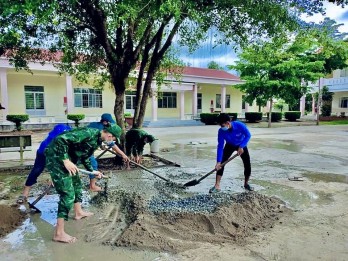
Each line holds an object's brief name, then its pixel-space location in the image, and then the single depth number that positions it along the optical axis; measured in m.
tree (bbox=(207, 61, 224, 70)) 49.88
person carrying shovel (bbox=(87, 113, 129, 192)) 4.49
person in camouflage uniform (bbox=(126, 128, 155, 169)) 7.45
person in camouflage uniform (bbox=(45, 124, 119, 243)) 3.25
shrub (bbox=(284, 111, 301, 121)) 29.02
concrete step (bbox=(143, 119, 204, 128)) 22.25
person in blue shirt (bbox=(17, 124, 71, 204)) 4.38
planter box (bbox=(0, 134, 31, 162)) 7.05
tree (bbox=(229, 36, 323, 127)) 19.89
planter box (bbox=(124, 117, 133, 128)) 20.70
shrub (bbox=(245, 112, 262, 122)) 26.90
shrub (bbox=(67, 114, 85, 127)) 19.23
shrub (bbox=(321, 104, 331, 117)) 30.02
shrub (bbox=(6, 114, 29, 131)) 17.06
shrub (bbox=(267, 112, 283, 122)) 27.72
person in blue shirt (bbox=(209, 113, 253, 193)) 4.89
